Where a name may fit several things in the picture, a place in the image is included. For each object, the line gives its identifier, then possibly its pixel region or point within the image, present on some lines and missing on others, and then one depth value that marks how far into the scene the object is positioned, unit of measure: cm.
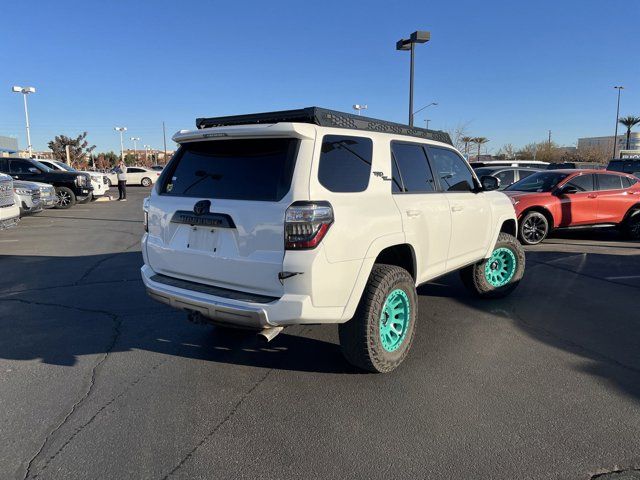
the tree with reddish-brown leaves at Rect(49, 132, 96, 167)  6103
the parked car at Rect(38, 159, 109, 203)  1952
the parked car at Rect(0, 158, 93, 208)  1673
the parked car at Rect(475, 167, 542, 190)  1491
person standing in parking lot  2344
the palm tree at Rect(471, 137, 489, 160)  5898
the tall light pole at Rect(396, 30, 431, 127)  1518
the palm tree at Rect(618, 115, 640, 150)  5397
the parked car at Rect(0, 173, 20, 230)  916
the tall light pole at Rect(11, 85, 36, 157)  3394
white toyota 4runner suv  311
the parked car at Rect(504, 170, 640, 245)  1013
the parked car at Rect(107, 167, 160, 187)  3744
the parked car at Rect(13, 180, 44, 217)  1272
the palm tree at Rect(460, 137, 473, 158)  4047
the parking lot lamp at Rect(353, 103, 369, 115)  3366
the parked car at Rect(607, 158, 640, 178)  1670
